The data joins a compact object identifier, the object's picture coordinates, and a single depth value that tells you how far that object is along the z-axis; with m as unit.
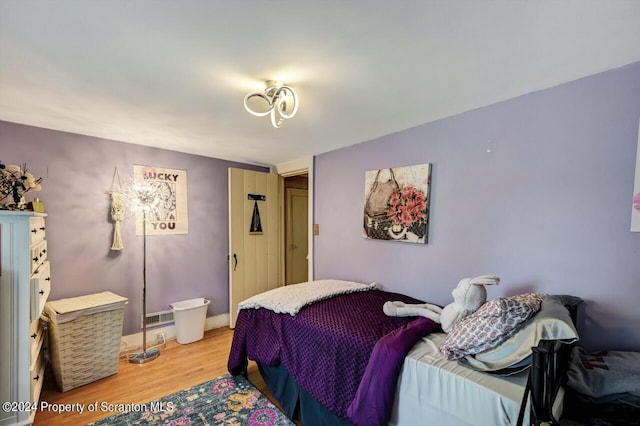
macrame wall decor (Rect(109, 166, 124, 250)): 2.78
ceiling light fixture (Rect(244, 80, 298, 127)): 1.64
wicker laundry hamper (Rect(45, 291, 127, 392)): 2.19
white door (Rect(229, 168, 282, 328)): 3.38
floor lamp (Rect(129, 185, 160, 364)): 2.71
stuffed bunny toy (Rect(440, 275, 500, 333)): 1.54
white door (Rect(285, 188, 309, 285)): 4.38
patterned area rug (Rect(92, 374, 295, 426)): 1.86
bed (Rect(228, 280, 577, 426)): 1.10
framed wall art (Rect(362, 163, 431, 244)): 2.31
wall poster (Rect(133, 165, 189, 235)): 2.99
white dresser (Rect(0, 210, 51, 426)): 1.66
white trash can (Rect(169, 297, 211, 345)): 3.05
